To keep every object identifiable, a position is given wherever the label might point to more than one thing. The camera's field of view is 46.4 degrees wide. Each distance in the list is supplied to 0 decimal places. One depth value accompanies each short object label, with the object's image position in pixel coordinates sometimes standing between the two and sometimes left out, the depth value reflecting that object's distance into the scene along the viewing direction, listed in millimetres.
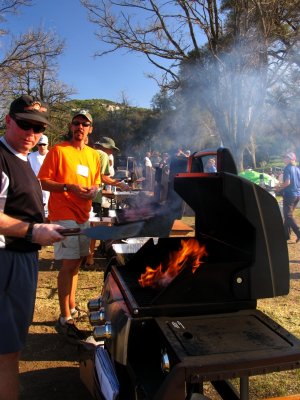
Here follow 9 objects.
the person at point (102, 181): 3732
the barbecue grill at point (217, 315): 1159
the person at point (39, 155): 5348
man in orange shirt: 2889
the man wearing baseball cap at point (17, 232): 1720
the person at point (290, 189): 7301
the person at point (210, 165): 9711
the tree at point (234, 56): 12125
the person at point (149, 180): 8433
